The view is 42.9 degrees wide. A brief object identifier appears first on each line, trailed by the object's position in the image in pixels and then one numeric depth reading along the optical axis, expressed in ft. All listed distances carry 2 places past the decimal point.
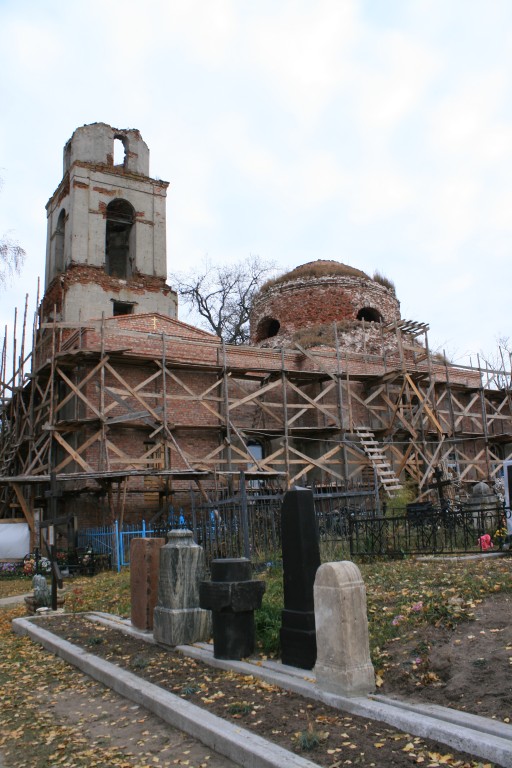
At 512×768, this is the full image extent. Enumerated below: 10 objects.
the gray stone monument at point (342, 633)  16.28
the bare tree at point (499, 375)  93.86
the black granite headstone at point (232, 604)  21.01
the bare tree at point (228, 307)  139.44
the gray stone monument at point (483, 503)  41.26
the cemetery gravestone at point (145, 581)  26.78
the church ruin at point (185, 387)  67.87
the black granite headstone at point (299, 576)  19.07
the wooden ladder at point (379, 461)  70.79
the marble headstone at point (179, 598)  23.79
